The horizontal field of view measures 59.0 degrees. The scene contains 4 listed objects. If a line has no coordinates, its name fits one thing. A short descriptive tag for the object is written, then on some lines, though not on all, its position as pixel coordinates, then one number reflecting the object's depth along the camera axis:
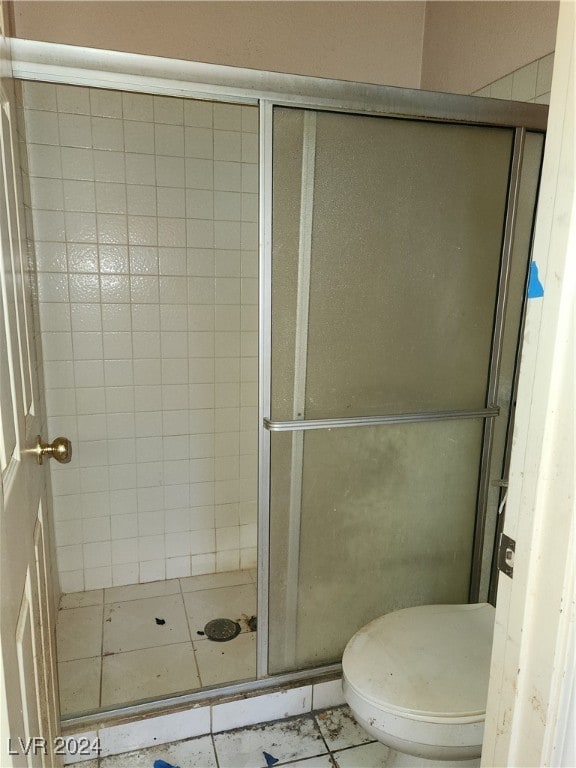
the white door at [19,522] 0.65
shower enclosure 1.35
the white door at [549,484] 0.58
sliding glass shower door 1.34
